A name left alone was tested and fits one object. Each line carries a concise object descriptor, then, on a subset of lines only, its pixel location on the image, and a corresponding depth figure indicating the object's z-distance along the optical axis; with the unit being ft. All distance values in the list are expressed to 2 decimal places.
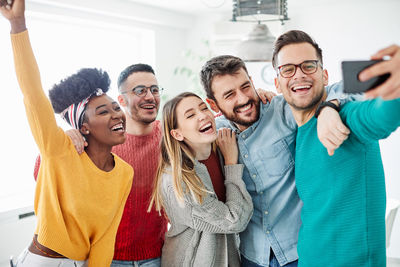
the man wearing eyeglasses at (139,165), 5.25
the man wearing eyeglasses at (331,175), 3.70
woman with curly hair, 3.51
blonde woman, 4.78
